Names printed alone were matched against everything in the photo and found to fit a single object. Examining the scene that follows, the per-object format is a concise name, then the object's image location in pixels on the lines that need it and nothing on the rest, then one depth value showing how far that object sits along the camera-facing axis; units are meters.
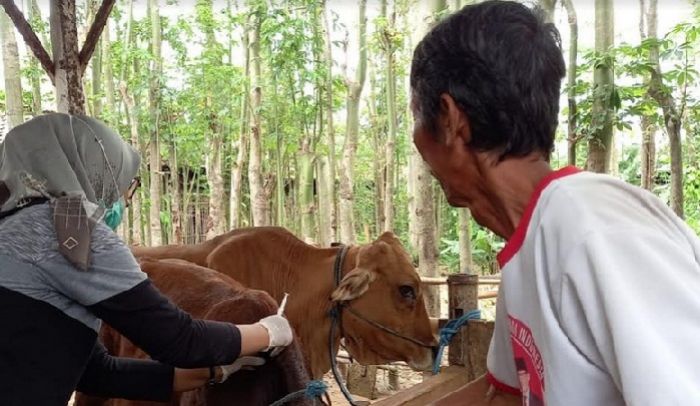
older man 0.78
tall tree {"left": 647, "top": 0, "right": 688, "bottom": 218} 6.38
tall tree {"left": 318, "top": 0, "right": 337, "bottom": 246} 13.15
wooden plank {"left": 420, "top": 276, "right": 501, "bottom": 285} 5.77
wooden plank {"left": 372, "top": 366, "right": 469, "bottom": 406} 1.98
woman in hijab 1.80
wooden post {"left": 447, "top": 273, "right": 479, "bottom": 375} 2.61
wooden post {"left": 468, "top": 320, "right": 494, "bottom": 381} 2.51
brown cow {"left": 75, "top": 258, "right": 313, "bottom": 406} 2.40
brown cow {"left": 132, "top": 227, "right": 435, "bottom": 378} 4.46
